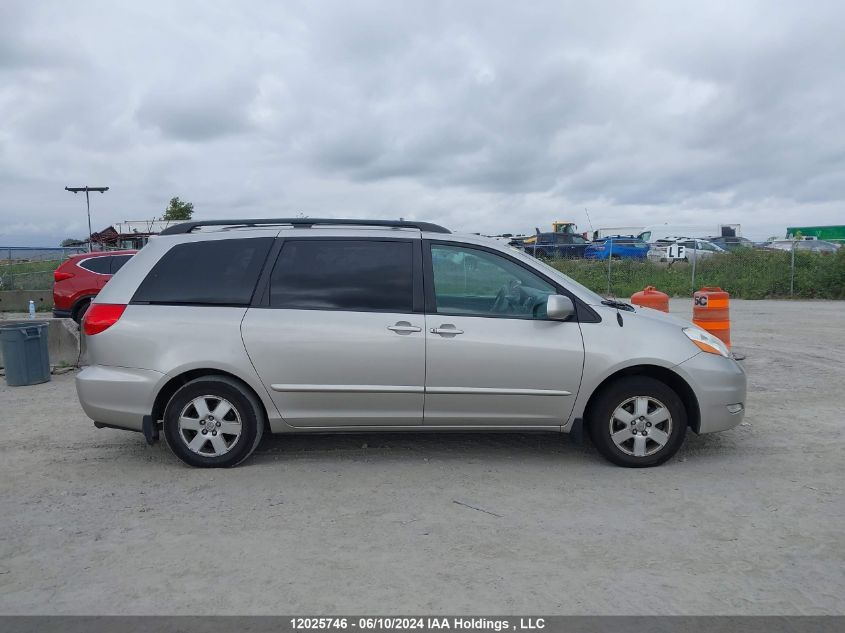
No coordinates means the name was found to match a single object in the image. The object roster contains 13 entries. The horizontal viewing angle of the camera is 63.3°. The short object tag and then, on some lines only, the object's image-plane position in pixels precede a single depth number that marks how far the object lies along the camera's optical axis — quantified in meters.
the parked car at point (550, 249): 26.00
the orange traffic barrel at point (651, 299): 7.88
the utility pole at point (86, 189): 24.60
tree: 42.97
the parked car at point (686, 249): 24.90
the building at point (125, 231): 30.77
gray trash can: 8.47
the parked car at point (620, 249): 26.81
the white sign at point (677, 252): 25.33
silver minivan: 4.96
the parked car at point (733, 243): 23.78
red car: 11.93
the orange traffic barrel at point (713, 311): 7.91
